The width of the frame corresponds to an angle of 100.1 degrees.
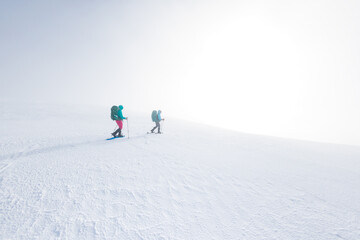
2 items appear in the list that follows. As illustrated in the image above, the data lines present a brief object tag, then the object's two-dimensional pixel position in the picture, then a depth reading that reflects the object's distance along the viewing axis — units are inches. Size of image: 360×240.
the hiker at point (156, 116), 450.3
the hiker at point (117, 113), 353.1
